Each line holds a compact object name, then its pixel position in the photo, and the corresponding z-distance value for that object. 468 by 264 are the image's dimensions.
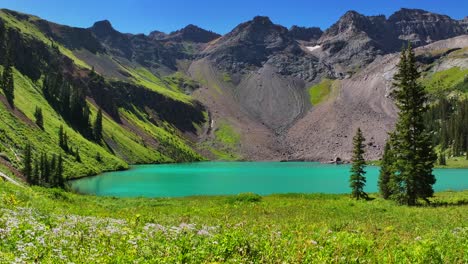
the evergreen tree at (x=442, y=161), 176.88
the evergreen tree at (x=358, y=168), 55.88
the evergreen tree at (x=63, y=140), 124.62
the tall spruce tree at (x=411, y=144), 38.50
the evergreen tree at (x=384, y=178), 56.44
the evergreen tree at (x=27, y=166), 73.88
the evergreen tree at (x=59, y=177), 80.85
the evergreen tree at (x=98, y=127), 178.84
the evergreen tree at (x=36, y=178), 74.37
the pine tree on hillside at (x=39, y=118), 127.31
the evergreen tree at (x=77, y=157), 125.84
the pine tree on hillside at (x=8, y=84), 127.25
